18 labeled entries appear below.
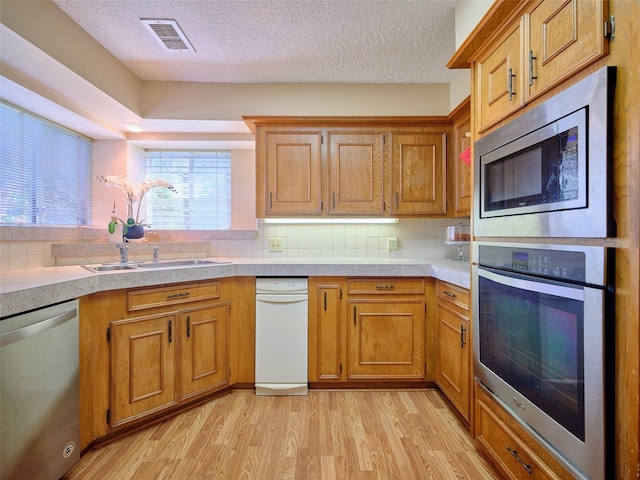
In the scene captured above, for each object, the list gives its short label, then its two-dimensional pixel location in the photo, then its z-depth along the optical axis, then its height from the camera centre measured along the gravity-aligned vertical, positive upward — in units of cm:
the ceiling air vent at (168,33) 183 +129
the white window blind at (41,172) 200 +51
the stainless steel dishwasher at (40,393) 115 -63
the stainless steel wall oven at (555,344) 87 -35
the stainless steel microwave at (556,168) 86 +25
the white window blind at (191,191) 298 +49
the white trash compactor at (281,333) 223 -66
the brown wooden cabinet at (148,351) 162 -65
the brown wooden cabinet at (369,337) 226 -69
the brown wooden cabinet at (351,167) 256 +61
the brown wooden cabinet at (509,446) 109 -83
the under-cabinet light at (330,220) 261 +18
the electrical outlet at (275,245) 289 -3
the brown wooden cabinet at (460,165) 230 +61
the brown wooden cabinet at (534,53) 92 +68
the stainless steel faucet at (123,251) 226 -7
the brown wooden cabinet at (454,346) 177 -65
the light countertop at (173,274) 128 -20
